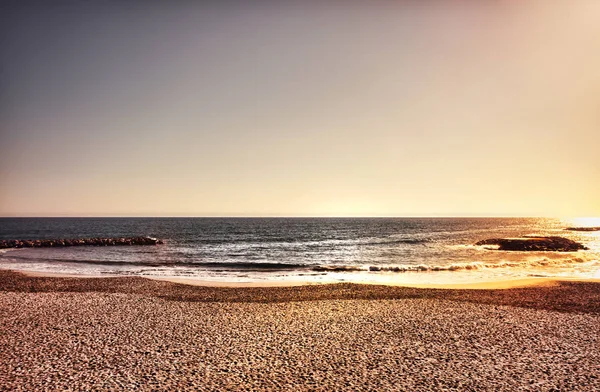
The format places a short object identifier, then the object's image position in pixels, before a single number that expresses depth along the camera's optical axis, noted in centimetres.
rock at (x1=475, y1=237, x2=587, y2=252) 5384
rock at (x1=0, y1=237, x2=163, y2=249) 6181
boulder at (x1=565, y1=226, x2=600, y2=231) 12212
